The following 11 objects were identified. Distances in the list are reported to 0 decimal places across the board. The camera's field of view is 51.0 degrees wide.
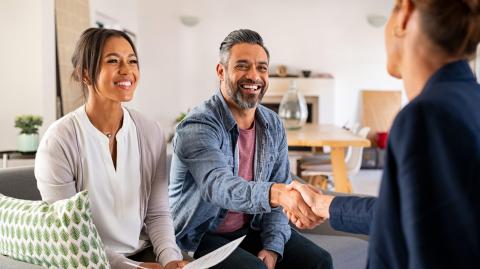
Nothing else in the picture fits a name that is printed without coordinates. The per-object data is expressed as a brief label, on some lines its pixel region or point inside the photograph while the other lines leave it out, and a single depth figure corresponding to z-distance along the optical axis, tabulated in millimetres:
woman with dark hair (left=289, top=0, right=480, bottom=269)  695
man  1624
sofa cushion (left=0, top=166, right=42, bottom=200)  1684
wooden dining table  3443
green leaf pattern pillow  1293
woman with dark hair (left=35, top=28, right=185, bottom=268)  1469
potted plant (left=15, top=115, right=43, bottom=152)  3674
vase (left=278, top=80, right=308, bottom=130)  4223
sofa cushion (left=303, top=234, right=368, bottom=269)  2004
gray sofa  1676
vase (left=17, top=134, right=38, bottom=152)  3672
